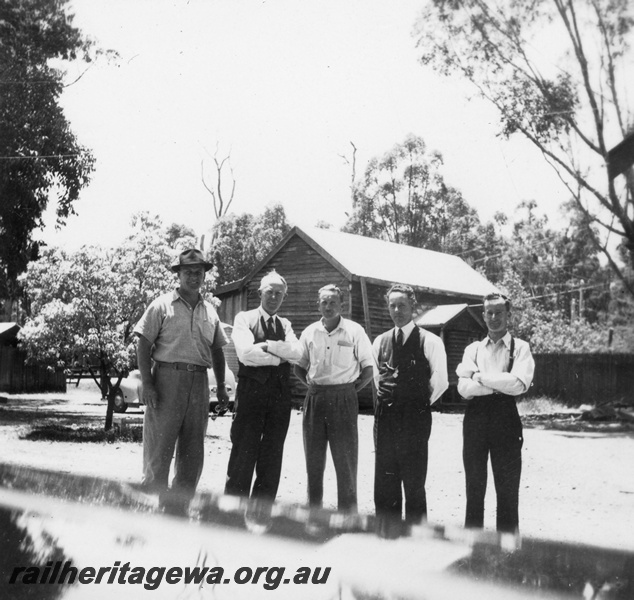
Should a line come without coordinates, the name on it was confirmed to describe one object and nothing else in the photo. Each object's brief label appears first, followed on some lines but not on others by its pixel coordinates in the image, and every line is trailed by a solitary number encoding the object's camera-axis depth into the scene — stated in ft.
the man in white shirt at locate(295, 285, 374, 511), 12.44
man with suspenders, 10.97
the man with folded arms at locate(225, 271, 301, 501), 12.49
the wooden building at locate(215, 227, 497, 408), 21.77
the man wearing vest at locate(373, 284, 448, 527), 11.69
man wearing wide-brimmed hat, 12.53
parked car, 23.89
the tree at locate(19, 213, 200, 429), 19.71
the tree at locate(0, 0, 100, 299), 17.61
